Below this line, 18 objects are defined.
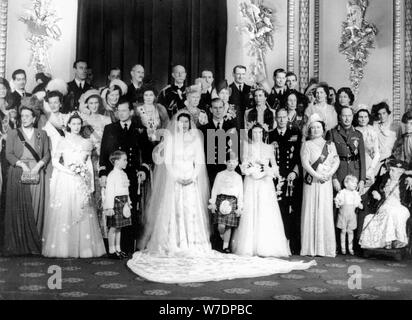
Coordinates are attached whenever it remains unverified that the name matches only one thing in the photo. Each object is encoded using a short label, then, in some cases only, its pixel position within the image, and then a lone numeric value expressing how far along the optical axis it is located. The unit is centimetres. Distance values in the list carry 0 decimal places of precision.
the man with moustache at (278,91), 569
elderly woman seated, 559
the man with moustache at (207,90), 555
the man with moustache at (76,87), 539
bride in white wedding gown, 538
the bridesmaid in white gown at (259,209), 546
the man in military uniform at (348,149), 574
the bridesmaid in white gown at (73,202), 536
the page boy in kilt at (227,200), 545
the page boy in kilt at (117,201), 538
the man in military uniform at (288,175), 563
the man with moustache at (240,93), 560
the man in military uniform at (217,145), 553
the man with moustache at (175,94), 551
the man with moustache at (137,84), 547
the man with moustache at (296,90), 570
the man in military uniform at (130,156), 543
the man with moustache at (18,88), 533
